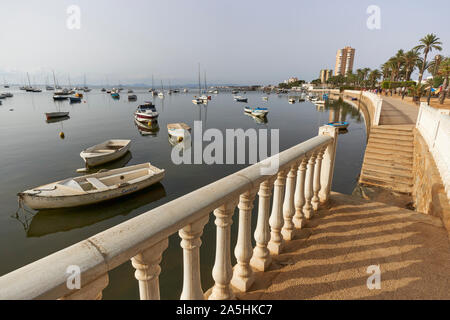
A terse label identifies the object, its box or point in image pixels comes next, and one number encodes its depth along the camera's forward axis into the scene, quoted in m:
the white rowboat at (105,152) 21.14
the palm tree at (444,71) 29.20
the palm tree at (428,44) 46.22
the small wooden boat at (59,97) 88.09
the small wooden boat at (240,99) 96.88
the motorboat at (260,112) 50.95
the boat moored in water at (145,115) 40.95
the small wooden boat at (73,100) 82.50
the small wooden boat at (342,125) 35.62
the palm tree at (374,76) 90.01
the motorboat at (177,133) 31.03
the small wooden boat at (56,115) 47.55
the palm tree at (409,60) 59.23
